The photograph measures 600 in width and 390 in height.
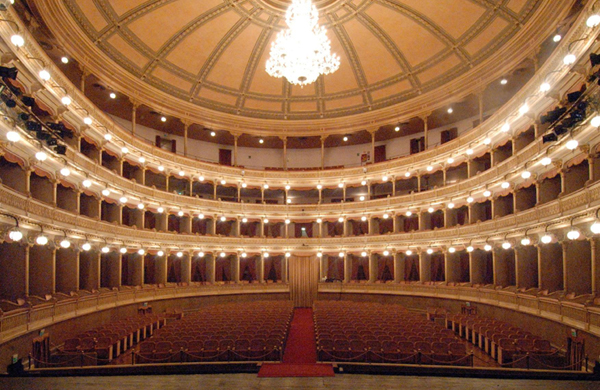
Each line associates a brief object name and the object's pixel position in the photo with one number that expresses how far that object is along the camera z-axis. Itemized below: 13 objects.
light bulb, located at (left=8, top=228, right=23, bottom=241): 12.95
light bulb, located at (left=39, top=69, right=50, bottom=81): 11.68
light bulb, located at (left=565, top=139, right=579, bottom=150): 11.16
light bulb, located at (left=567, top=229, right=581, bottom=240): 13.04
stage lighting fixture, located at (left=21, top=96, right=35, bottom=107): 11.37
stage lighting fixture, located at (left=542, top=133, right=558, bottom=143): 13.05
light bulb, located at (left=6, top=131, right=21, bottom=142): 10.64
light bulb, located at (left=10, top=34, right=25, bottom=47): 10.32
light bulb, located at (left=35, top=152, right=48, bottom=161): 12.06
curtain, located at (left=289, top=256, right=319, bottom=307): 33.12
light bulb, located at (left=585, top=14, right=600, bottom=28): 9.07
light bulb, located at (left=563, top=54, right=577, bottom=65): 10.76
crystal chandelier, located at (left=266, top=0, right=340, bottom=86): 17.59
